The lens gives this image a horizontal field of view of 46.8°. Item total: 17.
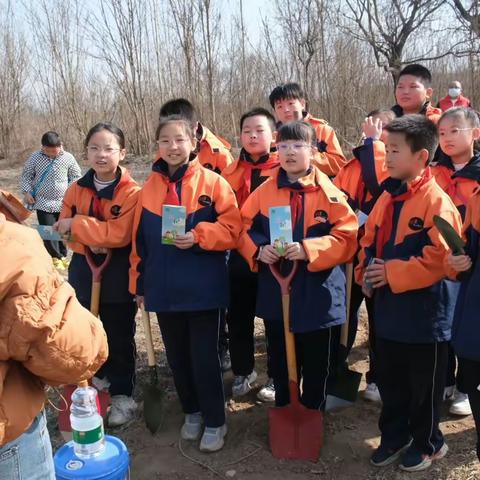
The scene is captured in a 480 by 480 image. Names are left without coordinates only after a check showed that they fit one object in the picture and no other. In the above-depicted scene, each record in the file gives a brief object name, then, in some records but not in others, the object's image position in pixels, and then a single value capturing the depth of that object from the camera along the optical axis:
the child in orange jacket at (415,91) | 4.08
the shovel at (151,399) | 3.61
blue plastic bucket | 2.37
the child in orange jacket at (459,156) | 3.24
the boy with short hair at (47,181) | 7.92
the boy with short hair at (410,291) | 2.77
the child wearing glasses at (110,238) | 3.46
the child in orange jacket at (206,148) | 4.27
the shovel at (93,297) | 3.50
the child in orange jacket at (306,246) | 3.09
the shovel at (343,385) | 3.71
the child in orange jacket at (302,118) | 4.22
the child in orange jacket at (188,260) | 3.18
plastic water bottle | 2.28
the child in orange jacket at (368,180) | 3.66
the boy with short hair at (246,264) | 3.79
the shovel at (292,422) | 3.15
